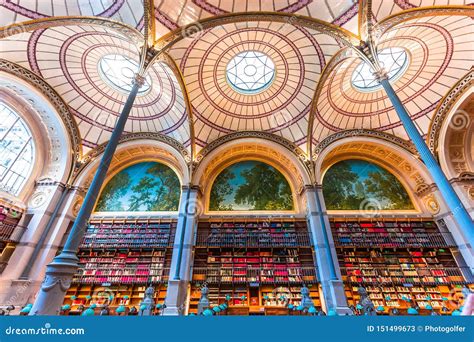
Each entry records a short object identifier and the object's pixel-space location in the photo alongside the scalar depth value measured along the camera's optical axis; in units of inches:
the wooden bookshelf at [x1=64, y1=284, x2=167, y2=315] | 326.6
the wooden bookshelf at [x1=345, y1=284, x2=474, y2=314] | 313.4
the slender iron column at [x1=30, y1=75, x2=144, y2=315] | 136.9
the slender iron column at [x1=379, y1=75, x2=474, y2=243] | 173.6
